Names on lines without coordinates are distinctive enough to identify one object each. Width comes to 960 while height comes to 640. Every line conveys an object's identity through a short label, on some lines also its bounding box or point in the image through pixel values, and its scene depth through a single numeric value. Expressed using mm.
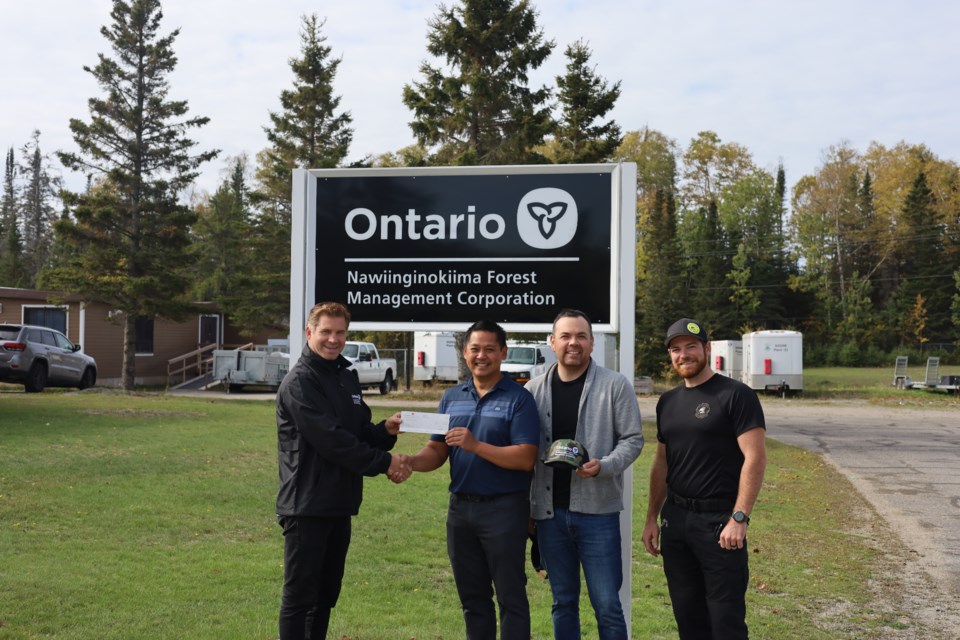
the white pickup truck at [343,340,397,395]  31906
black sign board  5402
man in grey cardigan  4070
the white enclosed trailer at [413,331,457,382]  34219
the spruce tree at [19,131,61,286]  75562
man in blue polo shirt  3969
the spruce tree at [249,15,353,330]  37906
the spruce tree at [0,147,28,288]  60344
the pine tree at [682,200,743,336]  59500
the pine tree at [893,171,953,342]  61281
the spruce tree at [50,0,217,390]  28750
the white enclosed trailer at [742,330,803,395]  32500
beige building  31031
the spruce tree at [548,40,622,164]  28156
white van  29875
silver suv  22922
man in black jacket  4078
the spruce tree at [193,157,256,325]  50406
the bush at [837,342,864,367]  56875
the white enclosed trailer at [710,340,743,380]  36000
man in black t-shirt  3959
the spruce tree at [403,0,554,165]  24812
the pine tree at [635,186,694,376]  46059
